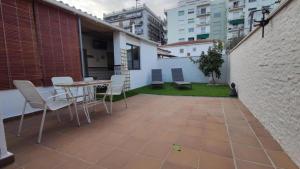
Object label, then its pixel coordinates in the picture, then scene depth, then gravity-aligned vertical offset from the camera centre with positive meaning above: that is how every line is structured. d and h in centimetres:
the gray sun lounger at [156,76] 920 -32
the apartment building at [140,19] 3647 +1315
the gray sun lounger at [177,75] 886 -28
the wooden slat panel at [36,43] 324 +79
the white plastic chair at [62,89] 323 -35
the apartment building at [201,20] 3169 +1048
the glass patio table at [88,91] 300 -49
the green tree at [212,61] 864 +51
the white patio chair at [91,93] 429 -60
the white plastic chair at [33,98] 233 -39
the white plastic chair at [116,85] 407 -38
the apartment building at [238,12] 2571 +1004
